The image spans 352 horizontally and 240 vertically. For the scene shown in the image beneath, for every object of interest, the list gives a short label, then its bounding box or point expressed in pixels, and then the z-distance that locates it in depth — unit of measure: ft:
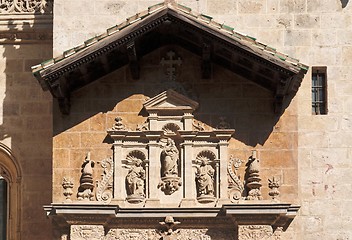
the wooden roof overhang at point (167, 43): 79.87
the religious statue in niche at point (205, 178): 82.02
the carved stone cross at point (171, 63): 84.38
